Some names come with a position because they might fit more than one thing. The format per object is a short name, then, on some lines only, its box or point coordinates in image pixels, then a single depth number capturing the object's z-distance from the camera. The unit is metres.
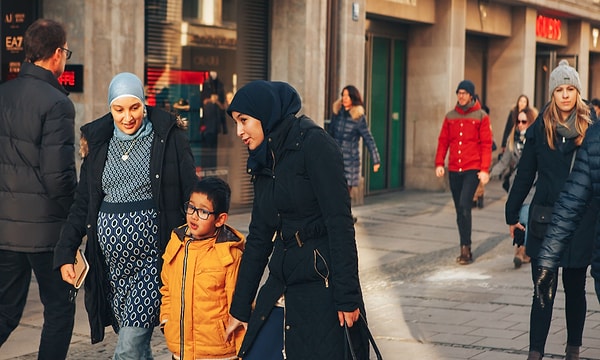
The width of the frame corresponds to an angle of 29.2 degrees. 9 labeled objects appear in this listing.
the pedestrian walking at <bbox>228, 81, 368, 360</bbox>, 4.58
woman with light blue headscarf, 5.45
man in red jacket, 11.64
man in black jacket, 6.09
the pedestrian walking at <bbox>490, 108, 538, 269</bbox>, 10.73
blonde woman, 6.64
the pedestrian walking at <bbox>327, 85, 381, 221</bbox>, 14.04
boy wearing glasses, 5.04
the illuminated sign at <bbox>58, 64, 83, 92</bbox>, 11.74
